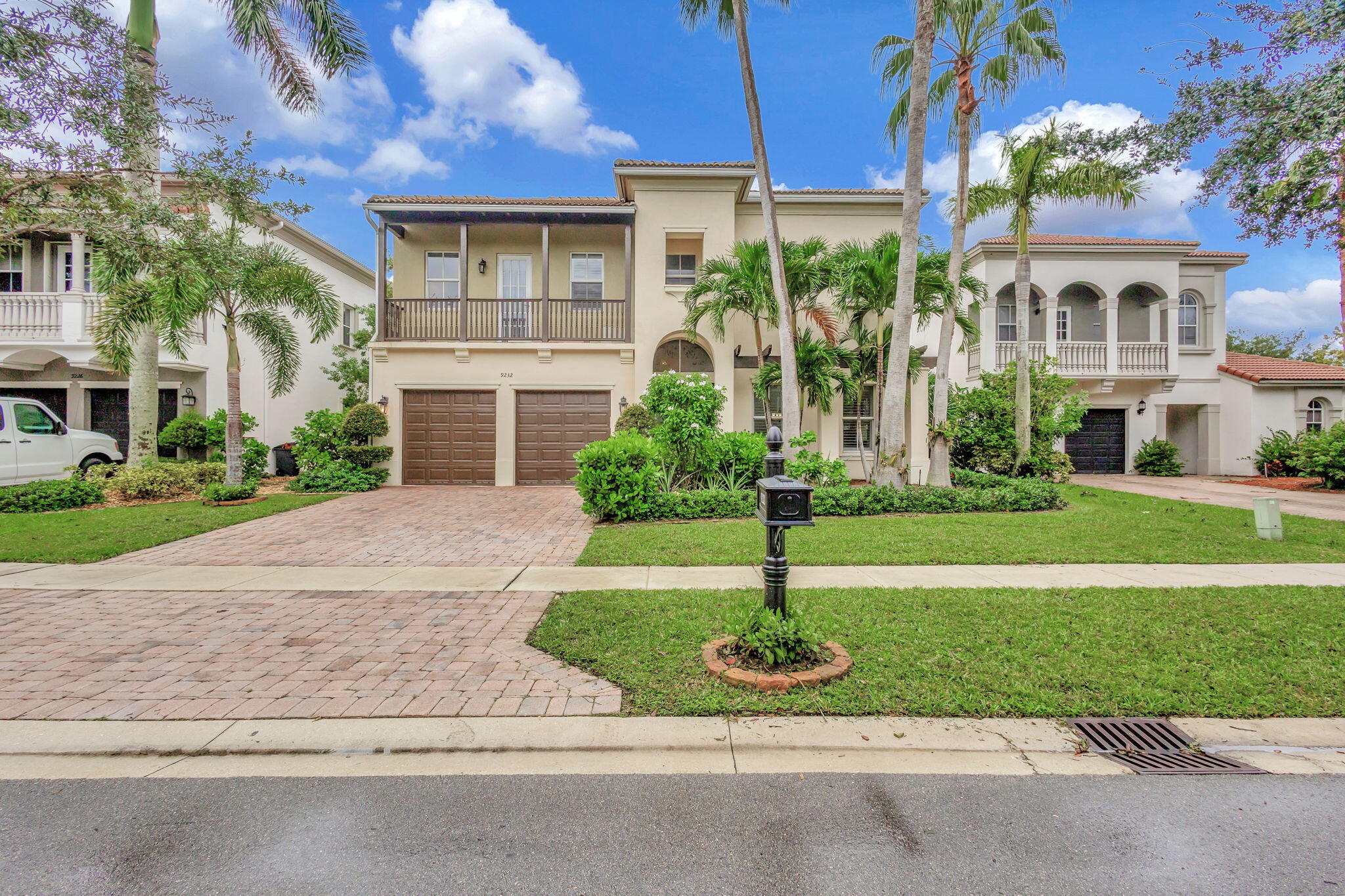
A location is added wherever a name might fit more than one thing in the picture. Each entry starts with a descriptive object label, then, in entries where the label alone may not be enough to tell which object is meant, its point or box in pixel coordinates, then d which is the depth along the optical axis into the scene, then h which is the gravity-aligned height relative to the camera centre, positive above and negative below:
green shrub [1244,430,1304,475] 16.58 -0.16
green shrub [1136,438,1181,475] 18.83 -0.35
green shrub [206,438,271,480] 14.28 -0.42
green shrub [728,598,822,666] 3.86 -1.27
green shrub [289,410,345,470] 14.35 +0.04
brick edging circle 3.69 -1.48
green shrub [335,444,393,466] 14.43 -0.32
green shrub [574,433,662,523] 9.60 -0.55
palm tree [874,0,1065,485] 11.12 +7.55
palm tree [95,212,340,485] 8.73 +2.52
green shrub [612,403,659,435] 13.70 +0.53
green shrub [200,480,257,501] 11.38 -1.02
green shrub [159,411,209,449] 14.33 +0.18
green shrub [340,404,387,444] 14.26 +0.40
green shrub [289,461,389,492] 13.66 -0.91
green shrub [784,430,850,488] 11.31 -0.47
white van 11.47 -0.12
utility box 8.32 -1.02
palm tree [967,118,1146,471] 13.18 +5.96
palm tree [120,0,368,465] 10.80 +7.52
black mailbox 3.85 -0.39
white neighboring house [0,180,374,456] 14.30 +2.08
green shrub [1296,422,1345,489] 14.06 -0.17
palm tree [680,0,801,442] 11.40 +4.30
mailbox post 3.86 -0.44
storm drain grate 2.99 -1.62
